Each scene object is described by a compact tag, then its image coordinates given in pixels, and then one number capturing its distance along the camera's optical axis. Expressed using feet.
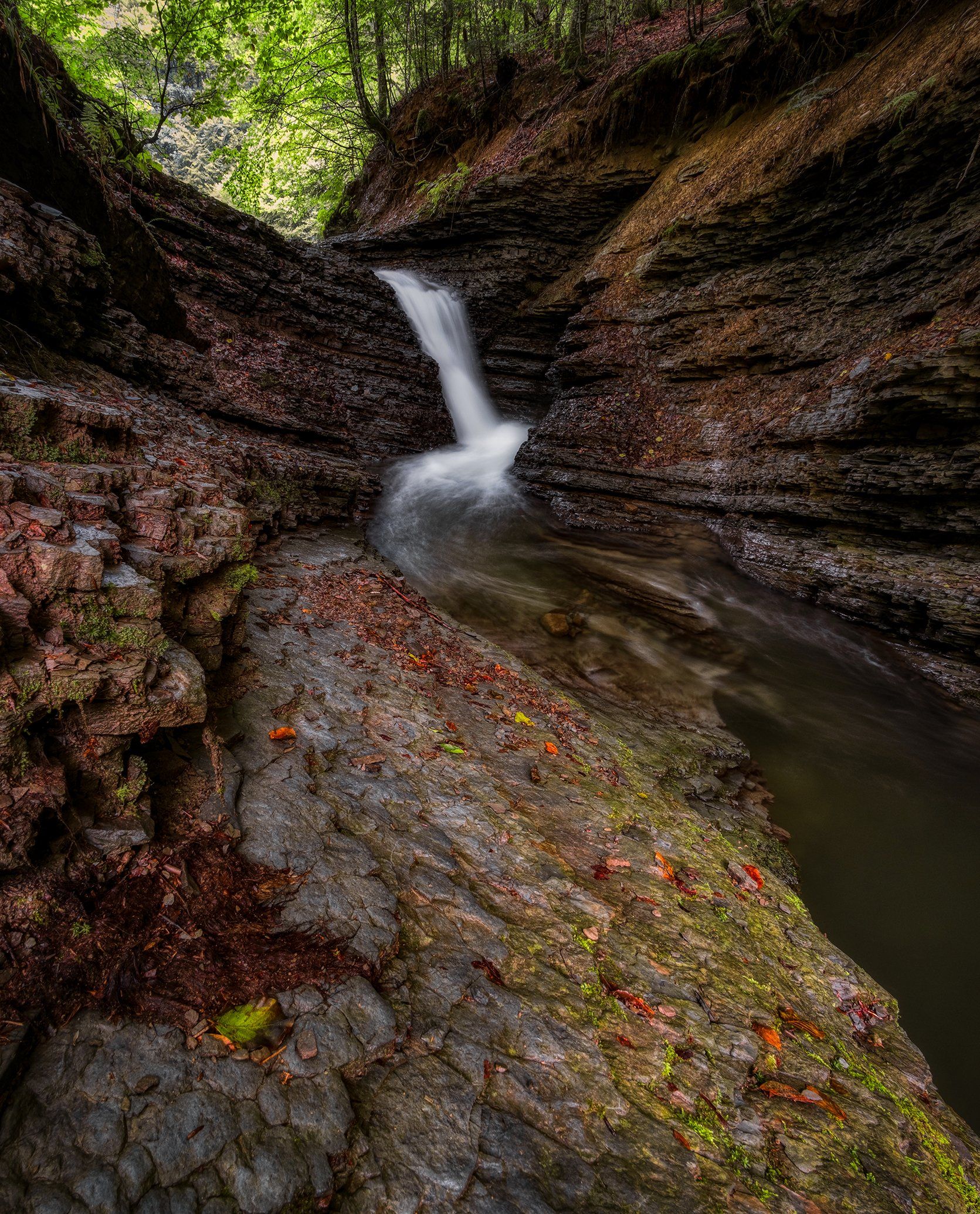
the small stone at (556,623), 22.12
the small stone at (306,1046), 5.19
